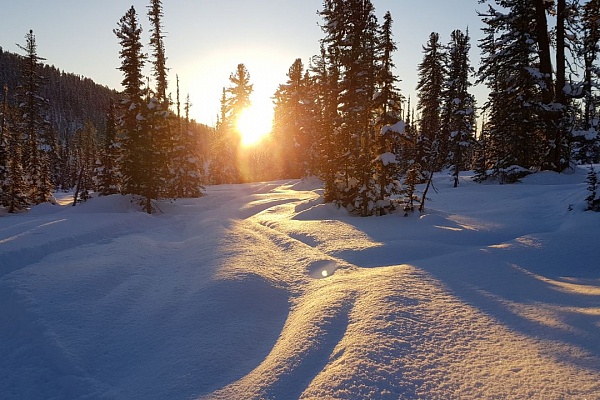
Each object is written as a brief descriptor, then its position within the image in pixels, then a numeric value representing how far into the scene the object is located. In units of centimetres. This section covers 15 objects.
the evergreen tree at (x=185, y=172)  2537
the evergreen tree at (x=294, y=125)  3678
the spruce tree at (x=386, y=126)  1304
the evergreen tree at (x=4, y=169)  2275
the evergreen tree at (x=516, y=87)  1582
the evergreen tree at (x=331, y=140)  1554
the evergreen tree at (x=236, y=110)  4494
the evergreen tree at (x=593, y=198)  781
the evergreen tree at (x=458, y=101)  2367
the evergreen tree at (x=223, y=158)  4447
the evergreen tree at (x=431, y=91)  3203
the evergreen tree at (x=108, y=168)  2642
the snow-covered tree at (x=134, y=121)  1739
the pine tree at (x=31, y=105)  2798
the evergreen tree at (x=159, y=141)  1761
